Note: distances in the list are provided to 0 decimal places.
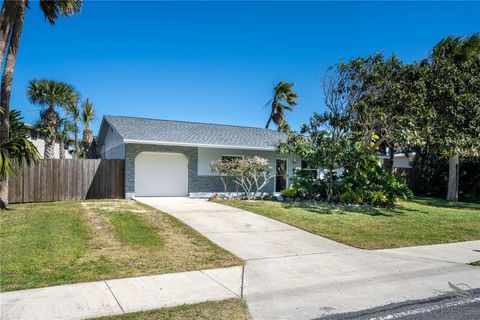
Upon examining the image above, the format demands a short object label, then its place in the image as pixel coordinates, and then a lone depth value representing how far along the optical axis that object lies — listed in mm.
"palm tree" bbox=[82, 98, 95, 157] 28611
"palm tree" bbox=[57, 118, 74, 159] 30098
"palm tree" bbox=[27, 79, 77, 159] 25500
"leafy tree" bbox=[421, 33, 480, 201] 14398
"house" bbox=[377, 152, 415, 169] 31269
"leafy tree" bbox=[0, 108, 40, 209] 9843
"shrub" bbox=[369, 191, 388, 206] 15031
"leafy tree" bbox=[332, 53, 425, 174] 14625
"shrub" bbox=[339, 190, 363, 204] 15367
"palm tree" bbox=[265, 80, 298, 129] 29641
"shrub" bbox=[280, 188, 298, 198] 17219
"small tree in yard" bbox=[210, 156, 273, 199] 16266
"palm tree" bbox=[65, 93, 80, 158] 28141
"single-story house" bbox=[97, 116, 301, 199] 15969
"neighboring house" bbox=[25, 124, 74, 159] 30539
